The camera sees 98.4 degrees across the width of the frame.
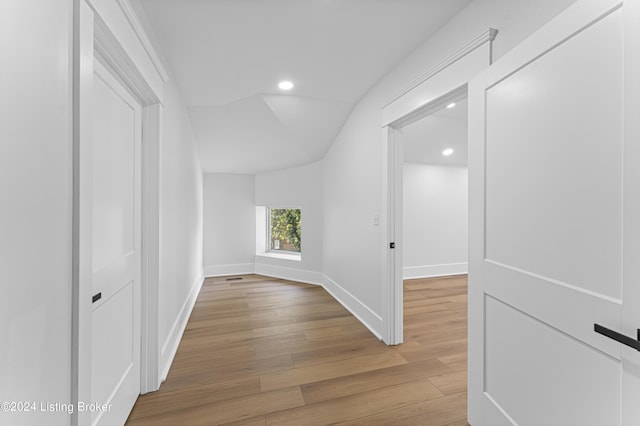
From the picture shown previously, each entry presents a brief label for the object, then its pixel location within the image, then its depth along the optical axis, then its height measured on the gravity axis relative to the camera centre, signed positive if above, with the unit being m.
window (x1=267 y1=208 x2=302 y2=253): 4.96 -0.33
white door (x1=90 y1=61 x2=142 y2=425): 1.22 -0.20
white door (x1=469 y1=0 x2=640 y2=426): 0.82 -0.04
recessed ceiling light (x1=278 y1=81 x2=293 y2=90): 2.57 +1.20
